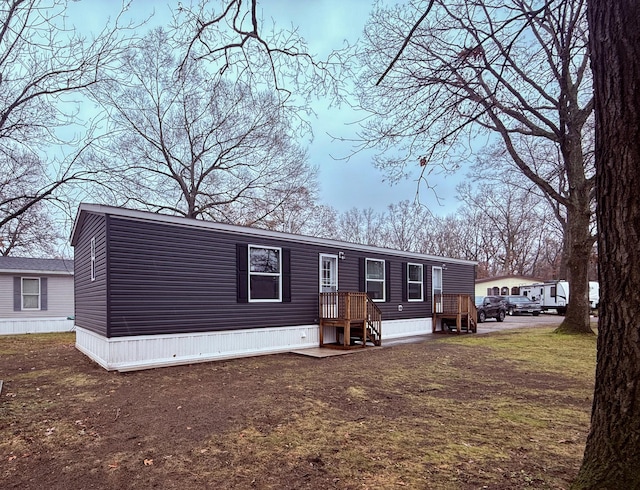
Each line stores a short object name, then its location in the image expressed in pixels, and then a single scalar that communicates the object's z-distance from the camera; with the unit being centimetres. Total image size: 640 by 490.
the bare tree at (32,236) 1808
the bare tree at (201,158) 1903
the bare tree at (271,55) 389
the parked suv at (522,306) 2759
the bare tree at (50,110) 958
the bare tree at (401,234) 3744
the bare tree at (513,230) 3669
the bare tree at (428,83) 437
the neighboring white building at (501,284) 3422
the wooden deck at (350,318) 1130
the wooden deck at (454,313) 1586
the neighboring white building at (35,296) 1661
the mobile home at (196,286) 816
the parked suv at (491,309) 2255
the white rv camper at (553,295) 2797
